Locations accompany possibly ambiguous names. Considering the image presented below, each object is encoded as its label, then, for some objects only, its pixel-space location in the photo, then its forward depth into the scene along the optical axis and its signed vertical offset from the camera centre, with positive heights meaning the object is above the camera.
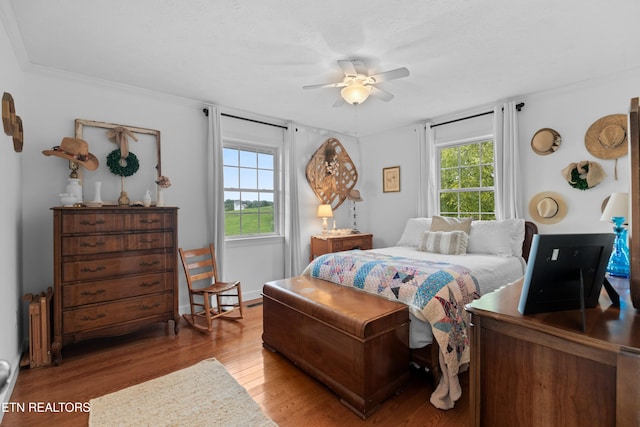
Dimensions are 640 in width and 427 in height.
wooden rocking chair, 3.17 -0.81
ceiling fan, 2.46 +1.14
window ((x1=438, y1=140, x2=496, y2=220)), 3.99 +0.43
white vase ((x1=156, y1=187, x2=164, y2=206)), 3.09 +0.17
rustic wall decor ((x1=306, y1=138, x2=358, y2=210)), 4.76 +0.64
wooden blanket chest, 1.85 -0.87
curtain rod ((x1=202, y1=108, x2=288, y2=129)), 3.66 +1.26
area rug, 1.76 -1.20
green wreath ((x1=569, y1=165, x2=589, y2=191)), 3.10 +0.30
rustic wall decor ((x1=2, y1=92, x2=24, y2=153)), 1.93 +0.66
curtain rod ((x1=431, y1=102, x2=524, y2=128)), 3.50 +1.24
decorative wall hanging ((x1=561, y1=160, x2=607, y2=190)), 3.04 +0.37
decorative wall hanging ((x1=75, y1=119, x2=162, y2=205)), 3.00 +0.59
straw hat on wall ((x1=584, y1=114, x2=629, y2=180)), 2.90 +0.72
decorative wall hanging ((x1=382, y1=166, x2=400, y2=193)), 4.84 +0.53
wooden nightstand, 4.41 -0.47
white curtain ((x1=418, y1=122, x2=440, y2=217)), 4.33 +0.54
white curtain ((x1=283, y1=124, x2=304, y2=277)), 4.40 +0.04
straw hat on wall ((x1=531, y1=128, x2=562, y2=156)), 3.30 +0.77
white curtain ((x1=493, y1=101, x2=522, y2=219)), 3.50 +0.58
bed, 1.97 -0.52
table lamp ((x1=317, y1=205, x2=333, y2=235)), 4.66 +0.02
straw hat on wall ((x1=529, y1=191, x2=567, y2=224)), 3.28 +0.03
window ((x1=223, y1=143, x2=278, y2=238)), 4.05 +0.32
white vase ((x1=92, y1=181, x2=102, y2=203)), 2.79 +0.21
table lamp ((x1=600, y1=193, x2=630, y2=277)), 1.69 -0.26
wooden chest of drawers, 2.46 -0.49
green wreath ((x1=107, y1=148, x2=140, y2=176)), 3.03 +0.52
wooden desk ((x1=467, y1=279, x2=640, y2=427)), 0.87 -0.52
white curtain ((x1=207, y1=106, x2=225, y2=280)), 3.66 +0.33
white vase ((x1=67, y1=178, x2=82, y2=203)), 2.68 +0.23
